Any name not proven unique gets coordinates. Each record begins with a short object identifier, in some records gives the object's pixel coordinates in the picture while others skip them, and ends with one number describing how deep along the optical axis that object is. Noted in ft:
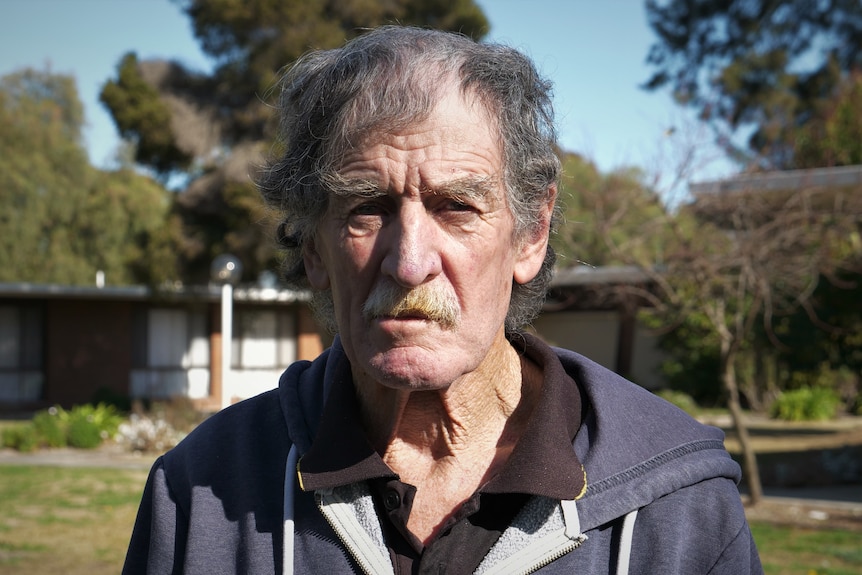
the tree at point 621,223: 28.17
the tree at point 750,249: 27.22
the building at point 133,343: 67.82
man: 5.28
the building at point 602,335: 67.41
